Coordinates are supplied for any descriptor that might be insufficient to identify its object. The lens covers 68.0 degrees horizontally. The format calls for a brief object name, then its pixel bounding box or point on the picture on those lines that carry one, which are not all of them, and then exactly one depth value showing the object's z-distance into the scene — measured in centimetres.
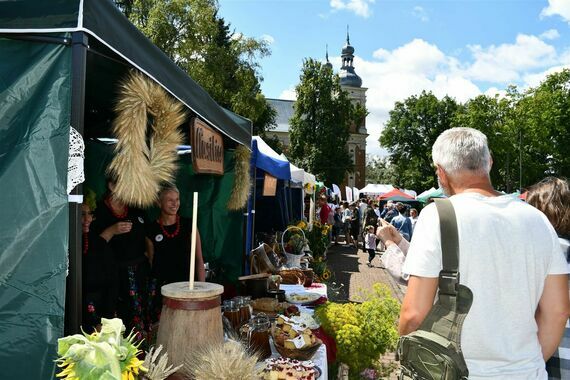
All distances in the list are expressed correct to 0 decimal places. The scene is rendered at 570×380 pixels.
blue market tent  518
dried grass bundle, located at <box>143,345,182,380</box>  150
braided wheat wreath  198
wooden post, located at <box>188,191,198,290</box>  182
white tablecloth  250
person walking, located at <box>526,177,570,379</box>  208
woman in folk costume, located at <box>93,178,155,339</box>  296
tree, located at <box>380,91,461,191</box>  4459
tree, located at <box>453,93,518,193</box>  3216
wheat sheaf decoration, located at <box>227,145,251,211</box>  441
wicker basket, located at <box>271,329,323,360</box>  243
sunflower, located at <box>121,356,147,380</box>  132
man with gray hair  154
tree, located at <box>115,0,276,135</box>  1683
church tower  5719
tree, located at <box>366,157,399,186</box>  8981
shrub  310
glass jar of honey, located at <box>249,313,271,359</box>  247
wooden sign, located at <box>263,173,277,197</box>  629
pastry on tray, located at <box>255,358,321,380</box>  211
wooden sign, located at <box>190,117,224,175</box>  284
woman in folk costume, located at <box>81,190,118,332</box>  262
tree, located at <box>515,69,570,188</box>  3241
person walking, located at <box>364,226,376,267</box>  1218
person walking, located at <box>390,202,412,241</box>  1095
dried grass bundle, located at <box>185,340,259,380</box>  159
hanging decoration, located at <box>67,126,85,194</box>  155
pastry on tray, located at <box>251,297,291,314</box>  327
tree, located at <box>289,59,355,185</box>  3697
